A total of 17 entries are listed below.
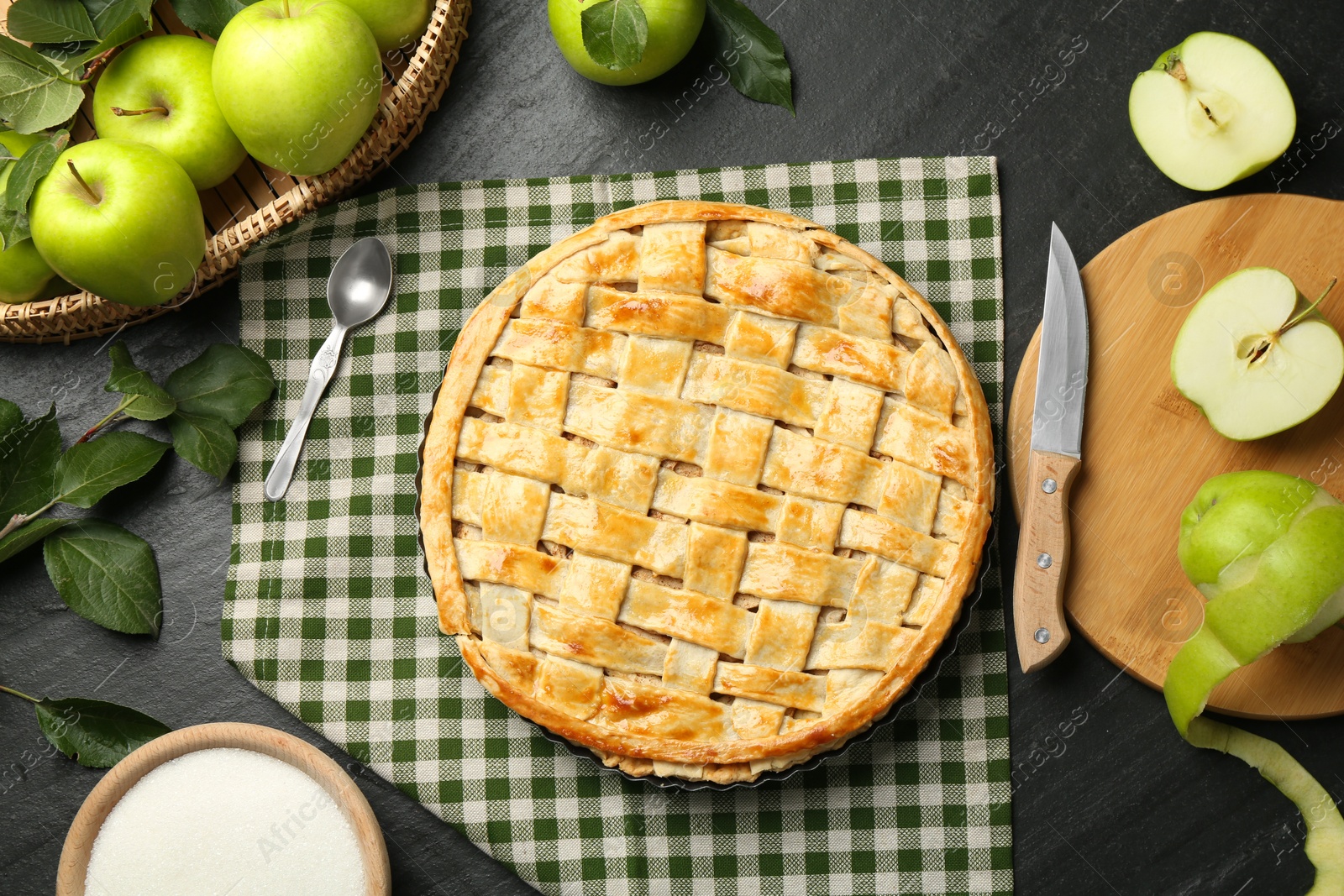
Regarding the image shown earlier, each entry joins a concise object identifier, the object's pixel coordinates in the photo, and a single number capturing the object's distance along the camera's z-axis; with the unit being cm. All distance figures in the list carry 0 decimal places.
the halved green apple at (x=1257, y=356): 102
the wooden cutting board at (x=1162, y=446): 105
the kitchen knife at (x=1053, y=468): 104
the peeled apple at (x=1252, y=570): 99
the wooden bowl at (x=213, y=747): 101
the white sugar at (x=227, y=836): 102
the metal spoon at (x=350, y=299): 108
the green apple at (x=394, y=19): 105
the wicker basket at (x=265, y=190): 107
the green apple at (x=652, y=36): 105
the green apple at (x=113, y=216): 102
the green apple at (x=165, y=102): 105
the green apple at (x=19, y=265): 105
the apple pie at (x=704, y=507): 101
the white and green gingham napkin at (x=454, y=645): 106
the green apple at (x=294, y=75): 102
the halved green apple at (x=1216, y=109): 105
